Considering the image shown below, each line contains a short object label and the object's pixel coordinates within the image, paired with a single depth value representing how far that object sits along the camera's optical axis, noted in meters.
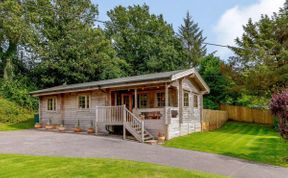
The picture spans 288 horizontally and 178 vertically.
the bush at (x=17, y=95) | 19.43
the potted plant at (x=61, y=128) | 14.37
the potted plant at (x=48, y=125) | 15.33
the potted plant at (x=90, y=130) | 13.28
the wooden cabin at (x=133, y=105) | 11.35
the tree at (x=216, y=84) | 21.39
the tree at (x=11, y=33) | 19.58
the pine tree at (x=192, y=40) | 33.88
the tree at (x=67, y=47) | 21.93
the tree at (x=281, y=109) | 8.28
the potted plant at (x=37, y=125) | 16.14
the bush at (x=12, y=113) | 17.56
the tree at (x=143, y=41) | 26.63
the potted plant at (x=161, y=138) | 10.73
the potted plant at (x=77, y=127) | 13.92
